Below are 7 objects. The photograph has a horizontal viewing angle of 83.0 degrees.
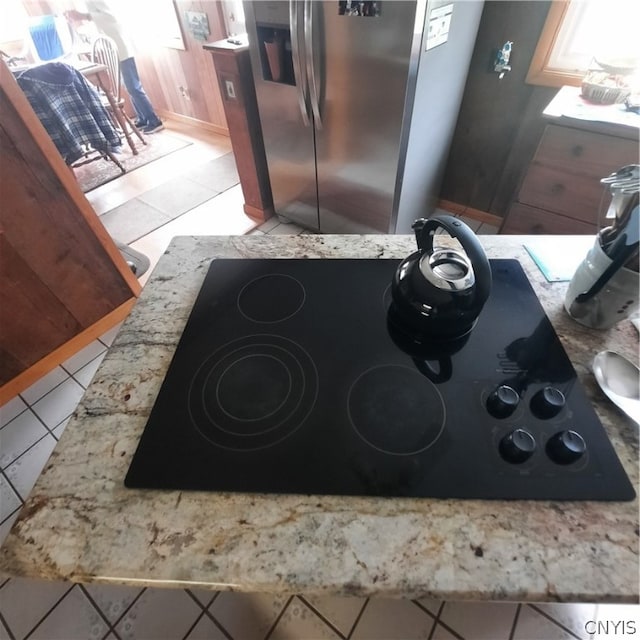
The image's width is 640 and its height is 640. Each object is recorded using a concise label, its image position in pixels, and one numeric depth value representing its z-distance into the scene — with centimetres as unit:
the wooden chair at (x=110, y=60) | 307
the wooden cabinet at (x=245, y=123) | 190
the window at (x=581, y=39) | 161
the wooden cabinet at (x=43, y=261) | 137
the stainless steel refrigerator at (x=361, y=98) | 141
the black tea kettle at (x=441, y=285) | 60
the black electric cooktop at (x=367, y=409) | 52
